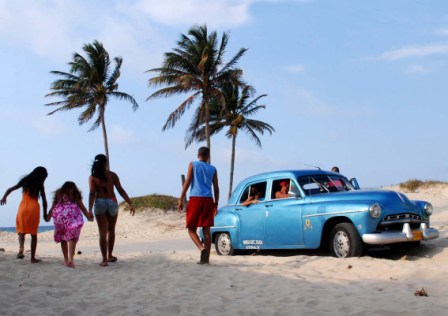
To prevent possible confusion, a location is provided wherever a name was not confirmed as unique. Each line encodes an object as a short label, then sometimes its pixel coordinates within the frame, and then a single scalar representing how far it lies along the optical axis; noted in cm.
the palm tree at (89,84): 3728
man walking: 891
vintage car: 875
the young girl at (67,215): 880
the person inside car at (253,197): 1064
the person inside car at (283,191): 1013
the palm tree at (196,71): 3353
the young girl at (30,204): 915
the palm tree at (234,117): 4006
